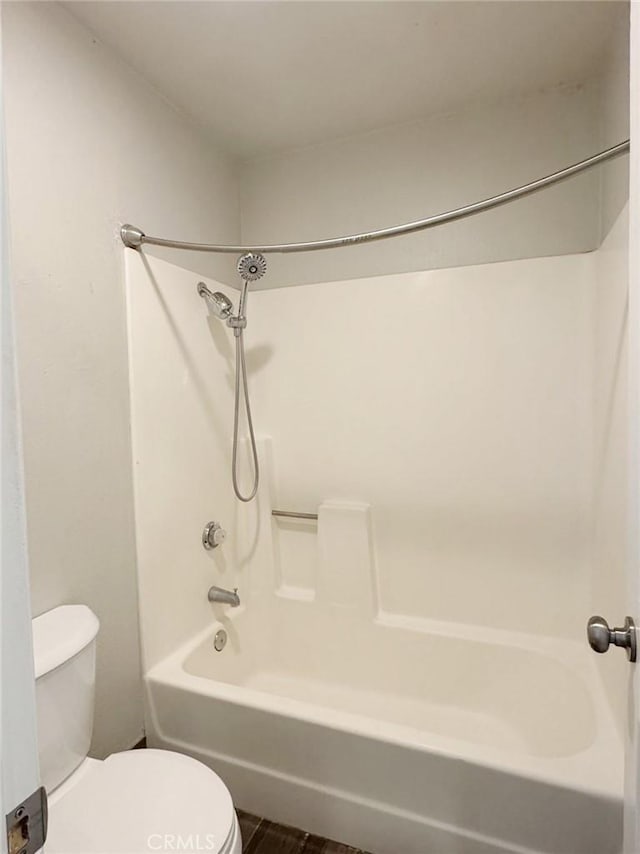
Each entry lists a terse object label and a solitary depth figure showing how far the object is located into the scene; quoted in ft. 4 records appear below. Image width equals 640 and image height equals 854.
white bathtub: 3.65
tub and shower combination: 3.89
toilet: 3.05
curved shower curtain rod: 3.57
